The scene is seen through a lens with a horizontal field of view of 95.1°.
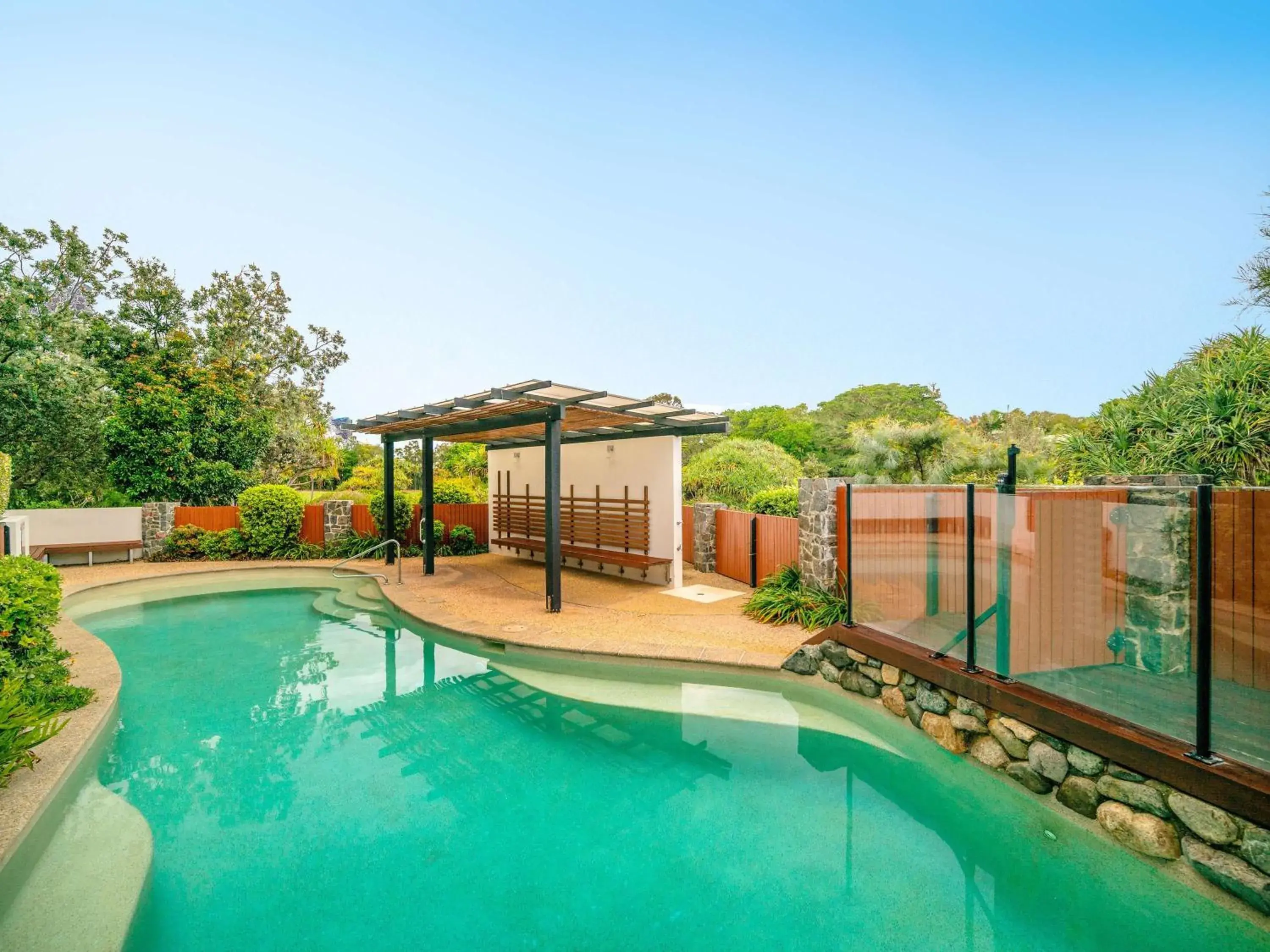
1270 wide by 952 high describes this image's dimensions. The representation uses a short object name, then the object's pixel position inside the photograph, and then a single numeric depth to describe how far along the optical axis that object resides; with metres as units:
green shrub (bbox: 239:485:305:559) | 12.45
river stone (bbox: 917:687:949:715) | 4.54
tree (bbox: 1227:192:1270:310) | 7.30
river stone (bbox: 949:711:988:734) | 4.21
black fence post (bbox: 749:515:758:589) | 9.18
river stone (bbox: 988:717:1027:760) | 3.87
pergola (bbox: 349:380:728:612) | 7.38
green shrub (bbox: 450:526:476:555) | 13.03
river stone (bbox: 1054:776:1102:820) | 3.41
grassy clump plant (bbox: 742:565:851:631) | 6.67
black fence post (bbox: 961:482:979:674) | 4.32
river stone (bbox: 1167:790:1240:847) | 2.79
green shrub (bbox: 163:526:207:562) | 12.41
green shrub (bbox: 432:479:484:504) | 13.79
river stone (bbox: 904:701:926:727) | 4.73
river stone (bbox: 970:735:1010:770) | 4.02
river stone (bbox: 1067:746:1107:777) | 3.38
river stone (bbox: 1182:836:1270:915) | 2.65
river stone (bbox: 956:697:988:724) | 4.20
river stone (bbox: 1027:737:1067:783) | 3.60
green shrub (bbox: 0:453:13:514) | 7.32
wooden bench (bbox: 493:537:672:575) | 9.12
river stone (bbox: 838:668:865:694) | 5.38
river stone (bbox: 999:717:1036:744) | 3.81
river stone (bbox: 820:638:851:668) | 5.55
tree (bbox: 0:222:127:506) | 12.10
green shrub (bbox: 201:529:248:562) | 12.45
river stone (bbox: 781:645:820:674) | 5.71
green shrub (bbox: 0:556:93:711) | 4.16
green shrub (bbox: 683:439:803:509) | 15.95
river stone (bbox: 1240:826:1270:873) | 2.65
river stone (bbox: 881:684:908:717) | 4.94
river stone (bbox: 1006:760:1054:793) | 3.70
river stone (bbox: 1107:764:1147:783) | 3.18
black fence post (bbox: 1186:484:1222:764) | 2.91
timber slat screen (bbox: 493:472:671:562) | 9.77
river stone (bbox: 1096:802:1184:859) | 3.03
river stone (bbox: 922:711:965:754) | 4.34
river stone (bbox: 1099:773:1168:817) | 3.10
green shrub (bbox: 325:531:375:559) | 12.49
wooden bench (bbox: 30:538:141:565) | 11.61
